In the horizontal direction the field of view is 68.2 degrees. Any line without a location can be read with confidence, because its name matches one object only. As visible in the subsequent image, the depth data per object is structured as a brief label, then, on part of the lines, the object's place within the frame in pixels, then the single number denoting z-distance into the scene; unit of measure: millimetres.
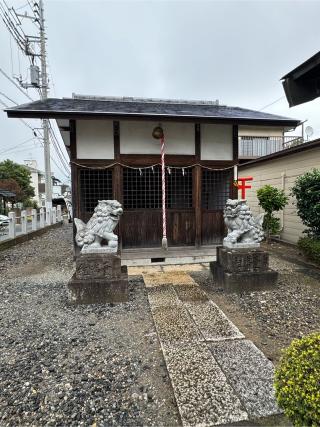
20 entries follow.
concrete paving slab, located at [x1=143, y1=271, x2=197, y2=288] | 4500
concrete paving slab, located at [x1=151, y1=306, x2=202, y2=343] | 2663
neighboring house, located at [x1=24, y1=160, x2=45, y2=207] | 43703
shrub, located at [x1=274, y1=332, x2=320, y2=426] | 1179
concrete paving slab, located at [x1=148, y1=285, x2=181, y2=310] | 3587
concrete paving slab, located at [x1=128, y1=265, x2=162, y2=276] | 5160
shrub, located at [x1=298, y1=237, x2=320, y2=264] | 5281
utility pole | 13609
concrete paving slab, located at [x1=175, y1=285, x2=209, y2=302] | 3748
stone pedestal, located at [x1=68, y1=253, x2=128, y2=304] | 3611
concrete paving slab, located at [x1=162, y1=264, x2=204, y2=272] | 5414
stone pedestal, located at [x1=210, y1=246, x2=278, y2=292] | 4055
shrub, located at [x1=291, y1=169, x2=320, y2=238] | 5438
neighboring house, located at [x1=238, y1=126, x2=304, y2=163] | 14352
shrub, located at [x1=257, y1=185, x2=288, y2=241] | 7301
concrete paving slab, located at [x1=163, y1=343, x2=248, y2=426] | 1678
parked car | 8353
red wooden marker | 5649
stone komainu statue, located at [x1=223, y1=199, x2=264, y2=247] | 4336
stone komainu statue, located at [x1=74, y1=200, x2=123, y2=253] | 3852
